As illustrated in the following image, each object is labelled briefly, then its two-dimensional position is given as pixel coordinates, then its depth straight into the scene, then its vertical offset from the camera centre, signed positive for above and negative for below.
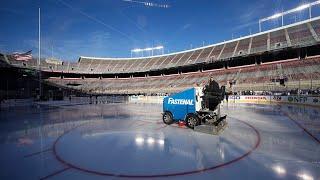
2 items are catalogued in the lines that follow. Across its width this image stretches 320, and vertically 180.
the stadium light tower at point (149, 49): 49.08 +14.78
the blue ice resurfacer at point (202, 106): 7.12 -0.76
